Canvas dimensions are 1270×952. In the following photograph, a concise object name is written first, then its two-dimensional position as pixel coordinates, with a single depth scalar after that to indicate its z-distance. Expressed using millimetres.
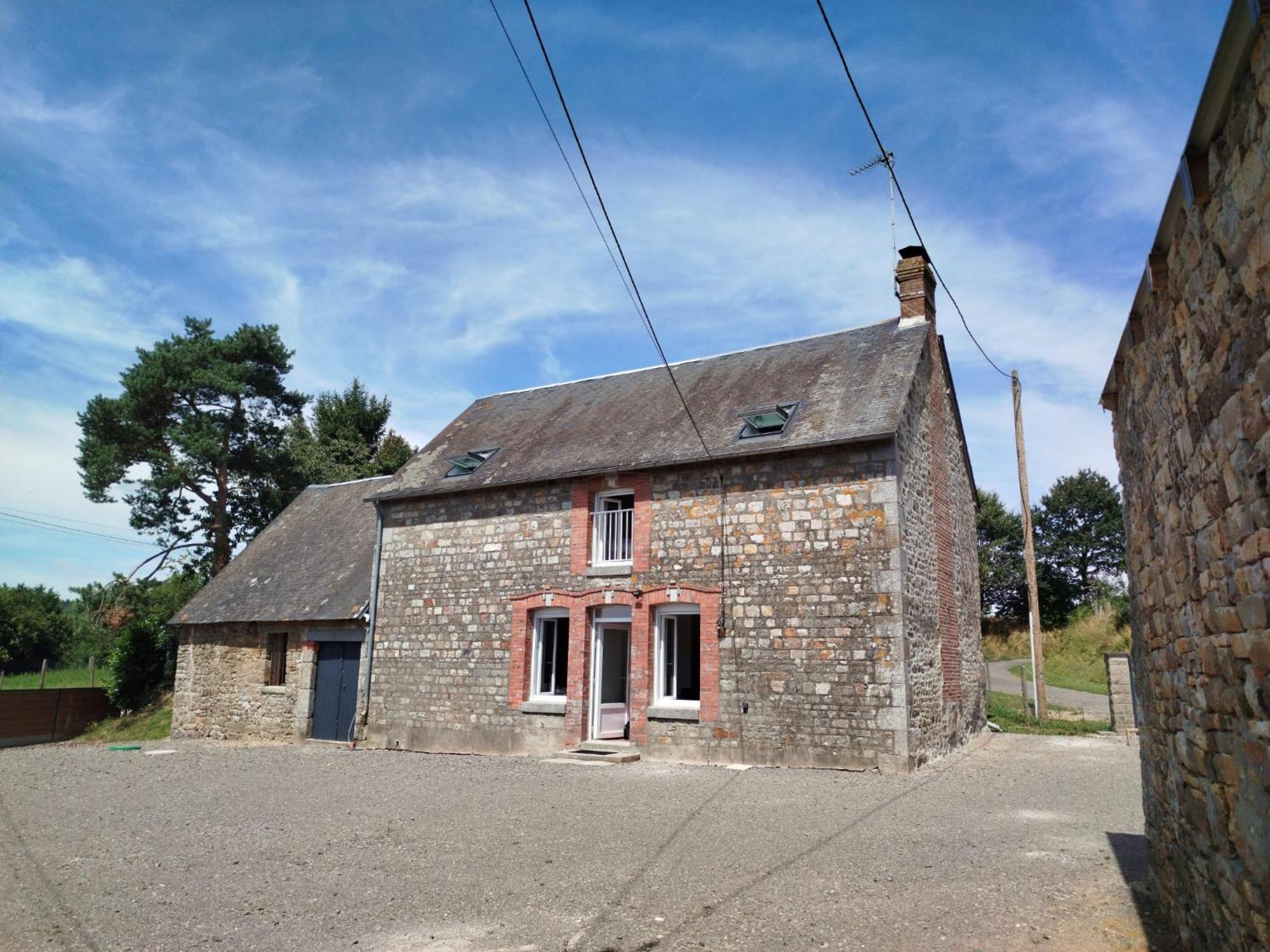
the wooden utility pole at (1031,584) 17234
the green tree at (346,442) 31969
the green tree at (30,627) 43625
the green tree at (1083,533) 45625
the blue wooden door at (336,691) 16609
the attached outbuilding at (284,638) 16938
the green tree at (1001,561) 42081
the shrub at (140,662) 23328
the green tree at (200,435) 27359
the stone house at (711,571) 12031
